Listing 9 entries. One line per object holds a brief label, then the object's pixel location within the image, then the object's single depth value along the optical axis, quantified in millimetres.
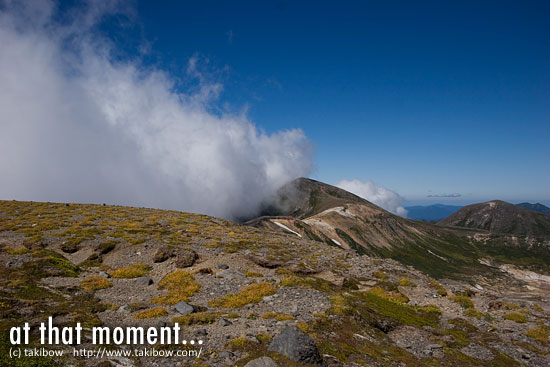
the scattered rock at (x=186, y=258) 30344
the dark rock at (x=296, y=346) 13266
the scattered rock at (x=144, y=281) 25594
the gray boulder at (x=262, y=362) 12656
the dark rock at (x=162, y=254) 31516
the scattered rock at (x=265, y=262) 31531
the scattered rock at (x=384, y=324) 20172
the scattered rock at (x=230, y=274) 27422
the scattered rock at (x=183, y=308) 19170
